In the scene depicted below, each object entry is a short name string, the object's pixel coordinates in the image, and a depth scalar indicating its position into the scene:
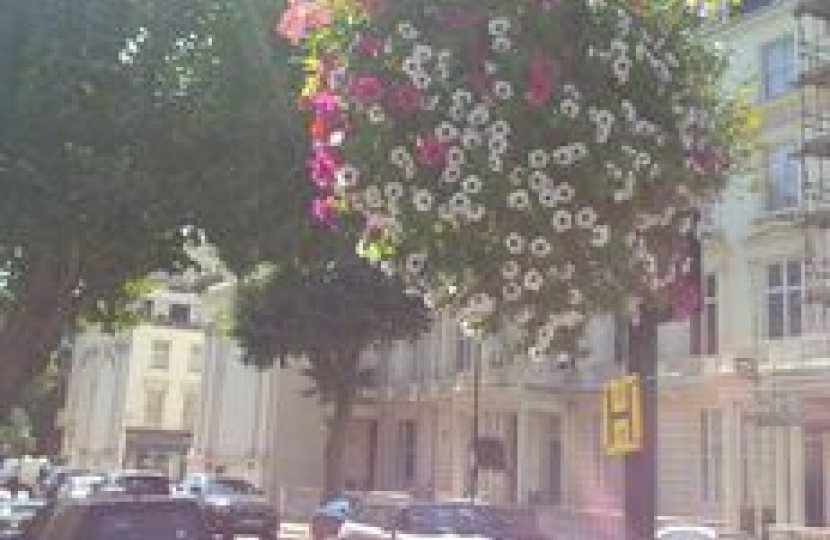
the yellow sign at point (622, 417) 6.82
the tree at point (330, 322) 41.66
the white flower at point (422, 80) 6.96
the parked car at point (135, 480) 30.00
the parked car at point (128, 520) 12.62
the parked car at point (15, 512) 20.94
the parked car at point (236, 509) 36.50
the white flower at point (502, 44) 6.85
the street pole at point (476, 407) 35.50
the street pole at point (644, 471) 6.88
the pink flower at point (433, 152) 6.98
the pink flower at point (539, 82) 6.75
